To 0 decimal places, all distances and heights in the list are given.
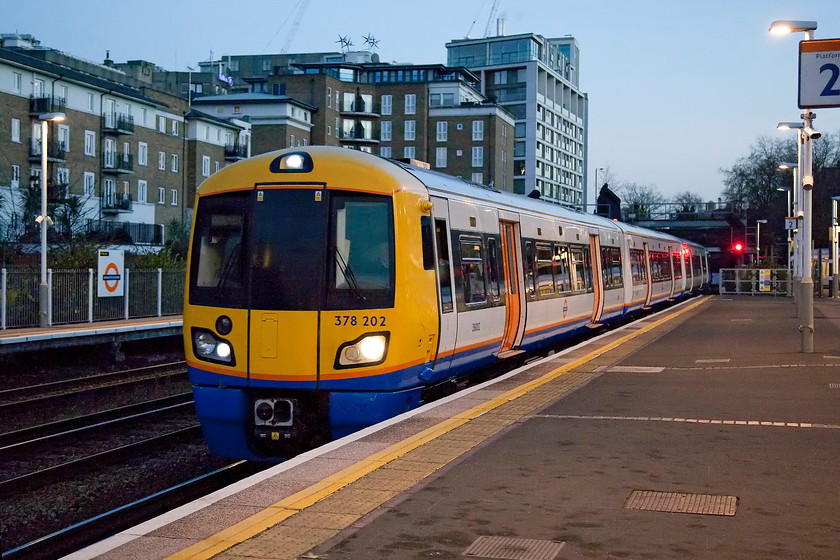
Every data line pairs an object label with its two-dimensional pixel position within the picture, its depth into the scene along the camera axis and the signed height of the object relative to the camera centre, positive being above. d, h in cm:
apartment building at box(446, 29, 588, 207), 11256 +2021
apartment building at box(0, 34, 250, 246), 5156 +740
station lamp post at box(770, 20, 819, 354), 1762 +119
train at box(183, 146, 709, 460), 1006 -29
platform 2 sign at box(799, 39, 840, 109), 1534 +307
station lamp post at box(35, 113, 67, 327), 2667 +88
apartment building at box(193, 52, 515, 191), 9225 +1451
